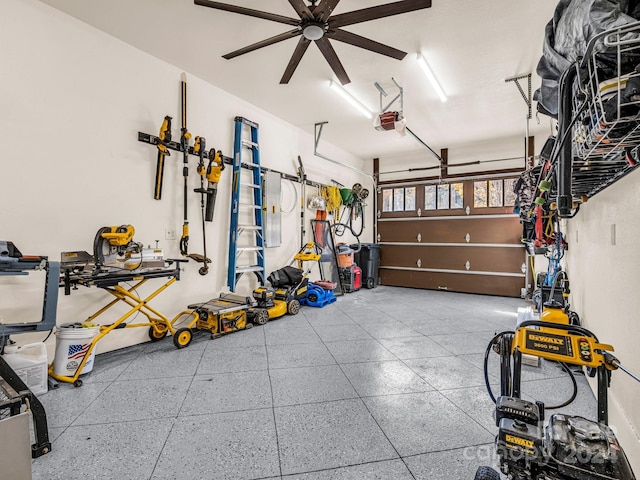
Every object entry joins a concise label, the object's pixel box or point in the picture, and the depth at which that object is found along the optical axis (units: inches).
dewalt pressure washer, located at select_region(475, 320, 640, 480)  36.2
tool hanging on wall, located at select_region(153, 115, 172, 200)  131.0
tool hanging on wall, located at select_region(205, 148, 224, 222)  148.6
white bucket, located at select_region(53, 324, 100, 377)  93.1
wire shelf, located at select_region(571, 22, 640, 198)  32.9
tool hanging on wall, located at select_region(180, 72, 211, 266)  141.3
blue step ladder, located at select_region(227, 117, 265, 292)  166.1
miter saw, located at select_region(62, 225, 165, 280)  98.0
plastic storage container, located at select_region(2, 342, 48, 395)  82.6
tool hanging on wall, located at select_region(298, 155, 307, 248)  224.8
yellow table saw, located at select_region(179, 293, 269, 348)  125.9
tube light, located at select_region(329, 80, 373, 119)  159.5
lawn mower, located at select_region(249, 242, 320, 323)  165.5
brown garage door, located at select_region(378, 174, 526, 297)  247.6
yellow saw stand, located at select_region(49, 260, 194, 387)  92.6
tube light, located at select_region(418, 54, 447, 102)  135.9
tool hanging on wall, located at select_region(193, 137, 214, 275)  145.0
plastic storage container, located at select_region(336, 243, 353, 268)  246.2
